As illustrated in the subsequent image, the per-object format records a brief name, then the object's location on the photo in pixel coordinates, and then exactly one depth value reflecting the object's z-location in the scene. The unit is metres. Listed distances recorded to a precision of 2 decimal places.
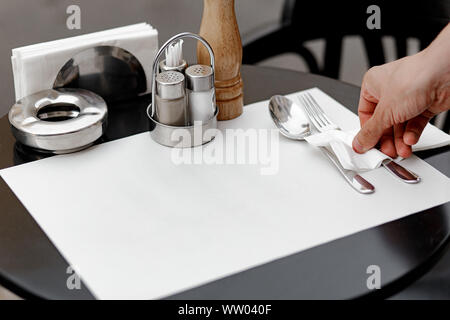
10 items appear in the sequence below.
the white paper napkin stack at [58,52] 1.31
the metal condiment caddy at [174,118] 1.25
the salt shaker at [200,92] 1.27
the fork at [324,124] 1.22
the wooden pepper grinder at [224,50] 1.30
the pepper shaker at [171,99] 1.25
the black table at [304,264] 1.06
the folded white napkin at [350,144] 1.23
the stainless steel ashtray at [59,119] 1.24
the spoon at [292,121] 1.24
